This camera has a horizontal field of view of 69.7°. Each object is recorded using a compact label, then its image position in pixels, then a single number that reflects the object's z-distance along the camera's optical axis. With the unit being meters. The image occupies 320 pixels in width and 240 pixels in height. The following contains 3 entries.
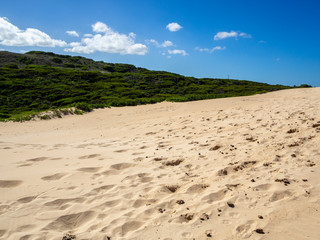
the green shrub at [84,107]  16.34
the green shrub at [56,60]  46.49
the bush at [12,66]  33.60
